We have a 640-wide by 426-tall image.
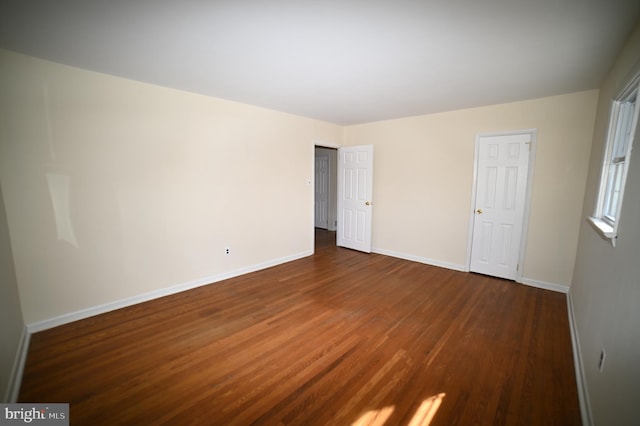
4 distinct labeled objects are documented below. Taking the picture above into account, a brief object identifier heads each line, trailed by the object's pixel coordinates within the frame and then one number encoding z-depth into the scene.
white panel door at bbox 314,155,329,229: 7.37
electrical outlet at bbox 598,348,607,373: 1.49
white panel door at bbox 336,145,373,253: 5.08
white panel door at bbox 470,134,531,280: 3.65
